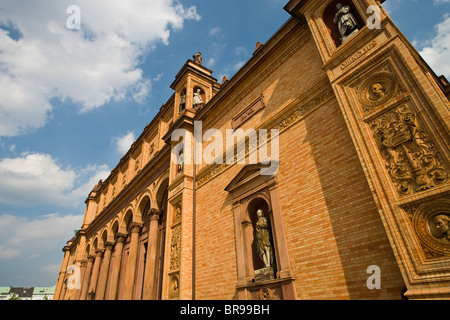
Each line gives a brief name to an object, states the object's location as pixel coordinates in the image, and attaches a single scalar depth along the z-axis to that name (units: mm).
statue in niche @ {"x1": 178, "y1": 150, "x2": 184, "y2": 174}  12829
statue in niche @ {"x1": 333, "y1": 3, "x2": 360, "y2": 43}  7031
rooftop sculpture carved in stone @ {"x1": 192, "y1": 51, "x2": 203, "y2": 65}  16203
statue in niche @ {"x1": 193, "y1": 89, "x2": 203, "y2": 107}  14496
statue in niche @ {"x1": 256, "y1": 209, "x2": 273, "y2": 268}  7661
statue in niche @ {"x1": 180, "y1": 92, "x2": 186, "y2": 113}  15127
